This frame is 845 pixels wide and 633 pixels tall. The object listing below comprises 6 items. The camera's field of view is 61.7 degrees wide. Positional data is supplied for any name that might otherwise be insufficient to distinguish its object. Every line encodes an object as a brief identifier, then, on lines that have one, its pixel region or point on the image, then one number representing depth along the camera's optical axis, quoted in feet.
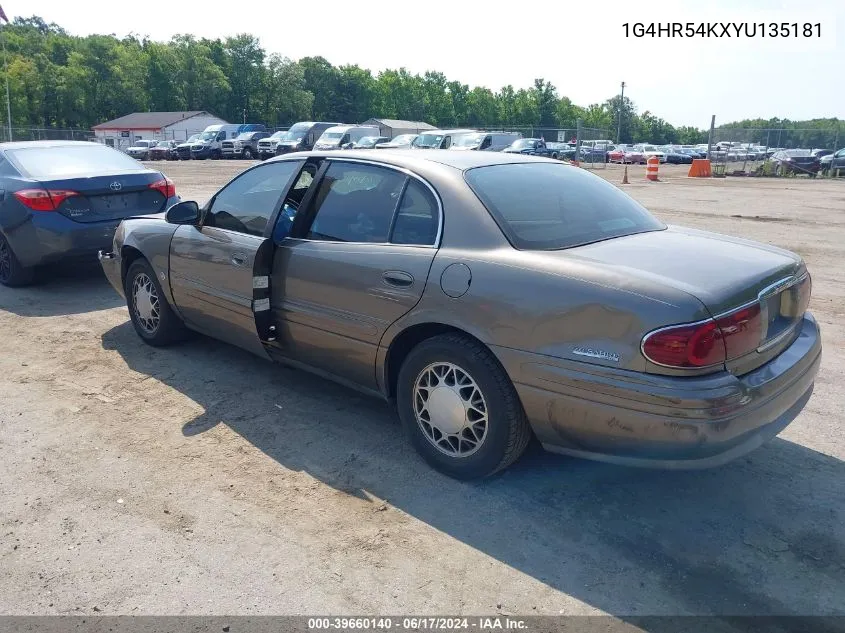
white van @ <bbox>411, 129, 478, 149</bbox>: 95.91
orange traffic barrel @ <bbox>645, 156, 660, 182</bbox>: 85.51
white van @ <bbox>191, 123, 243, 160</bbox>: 145.28
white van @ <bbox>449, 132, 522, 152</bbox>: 97.04
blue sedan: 23.36
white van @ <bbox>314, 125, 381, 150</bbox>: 112.57
